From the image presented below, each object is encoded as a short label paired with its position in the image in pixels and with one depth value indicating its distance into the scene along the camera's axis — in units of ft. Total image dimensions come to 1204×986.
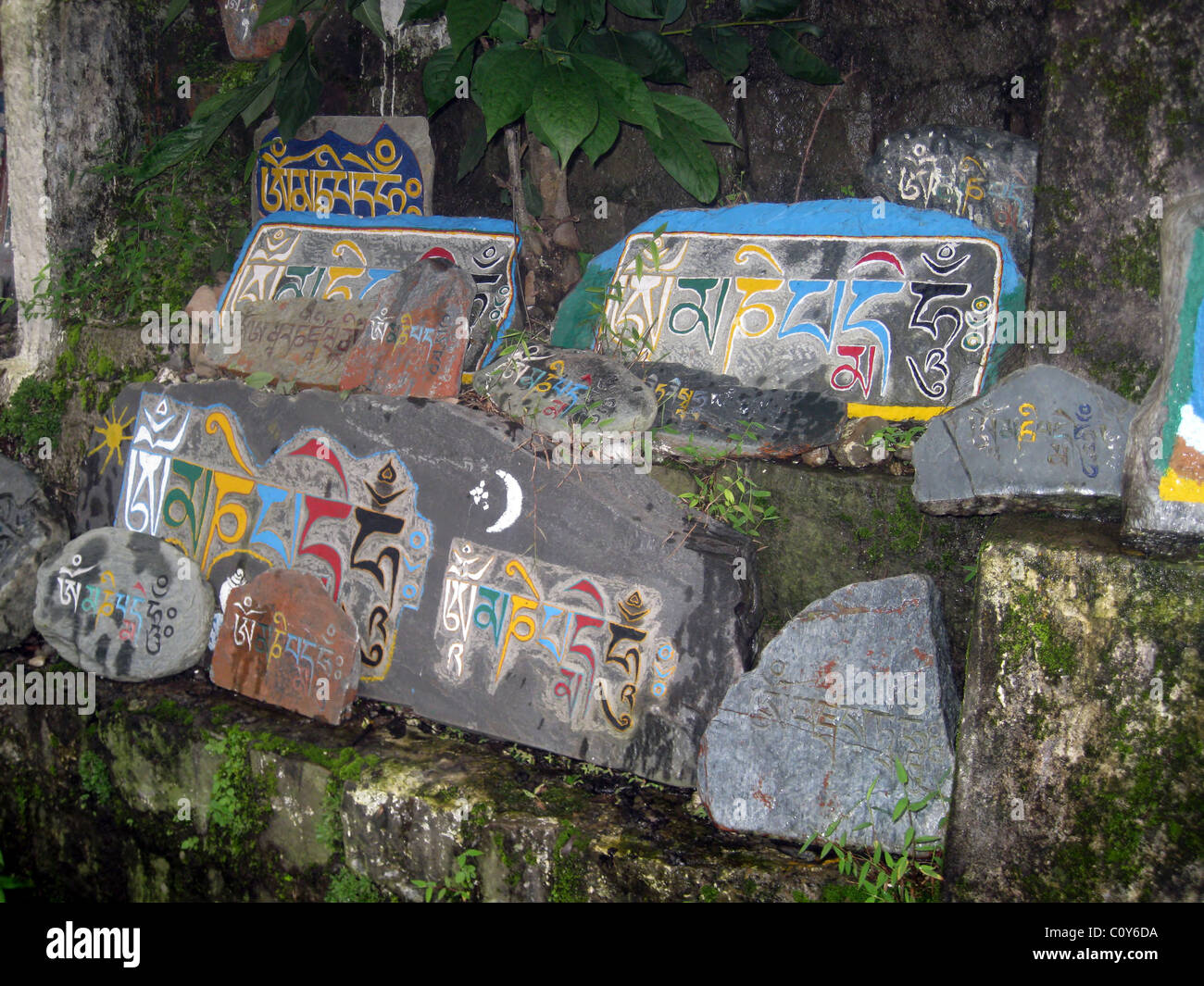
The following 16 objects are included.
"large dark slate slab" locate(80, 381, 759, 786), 9.87
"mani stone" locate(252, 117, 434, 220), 14.51
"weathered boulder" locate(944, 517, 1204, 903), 7.03
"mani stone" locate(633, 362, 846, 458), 10.20
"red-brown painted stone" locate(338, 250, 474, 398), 11.68
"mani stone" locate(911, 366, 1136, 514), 8.52
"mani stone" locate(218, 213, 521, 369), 12.79
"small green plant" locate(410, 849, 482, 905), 9.58
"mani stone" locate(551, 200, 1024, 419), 10.29
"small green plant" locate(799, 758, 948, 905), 8.12
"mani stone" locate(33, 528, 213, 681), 12.17
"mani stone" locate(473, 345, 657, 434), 10.64
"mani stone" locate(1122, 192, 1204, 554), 7.36
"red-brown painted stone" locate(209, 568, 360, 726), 11.23
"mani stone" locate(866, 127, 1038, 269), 10.85
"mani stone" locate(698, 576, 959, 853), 8.69
